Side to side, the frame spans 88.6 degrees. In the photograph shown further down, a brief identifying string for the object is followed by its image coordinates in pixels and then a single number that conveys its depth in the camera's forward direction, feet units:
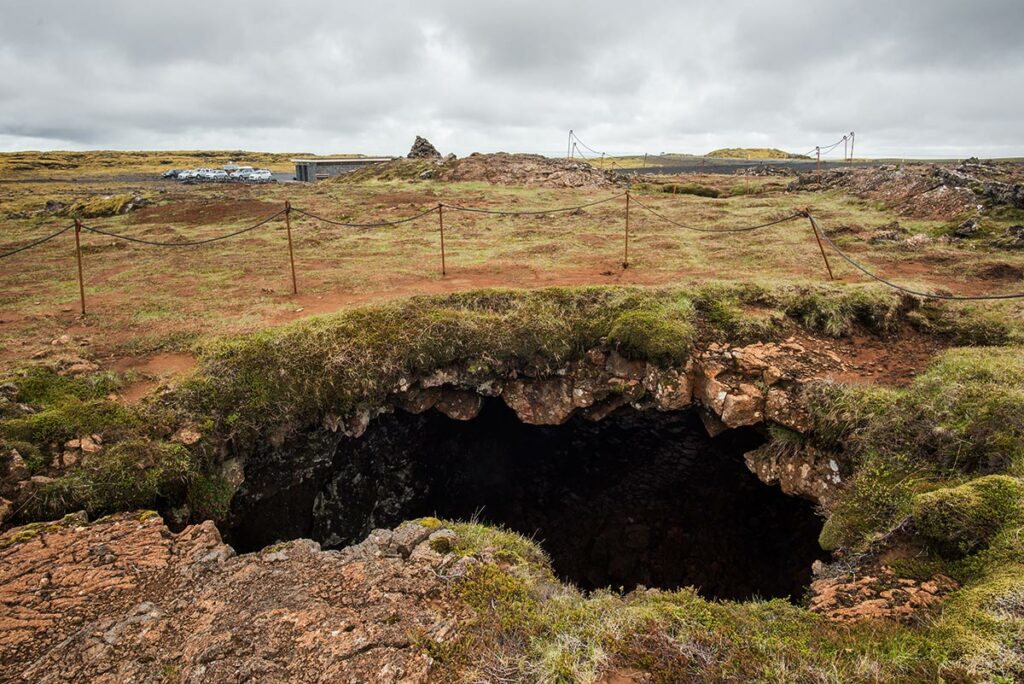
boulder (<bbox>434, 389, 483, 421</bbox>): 31.22
